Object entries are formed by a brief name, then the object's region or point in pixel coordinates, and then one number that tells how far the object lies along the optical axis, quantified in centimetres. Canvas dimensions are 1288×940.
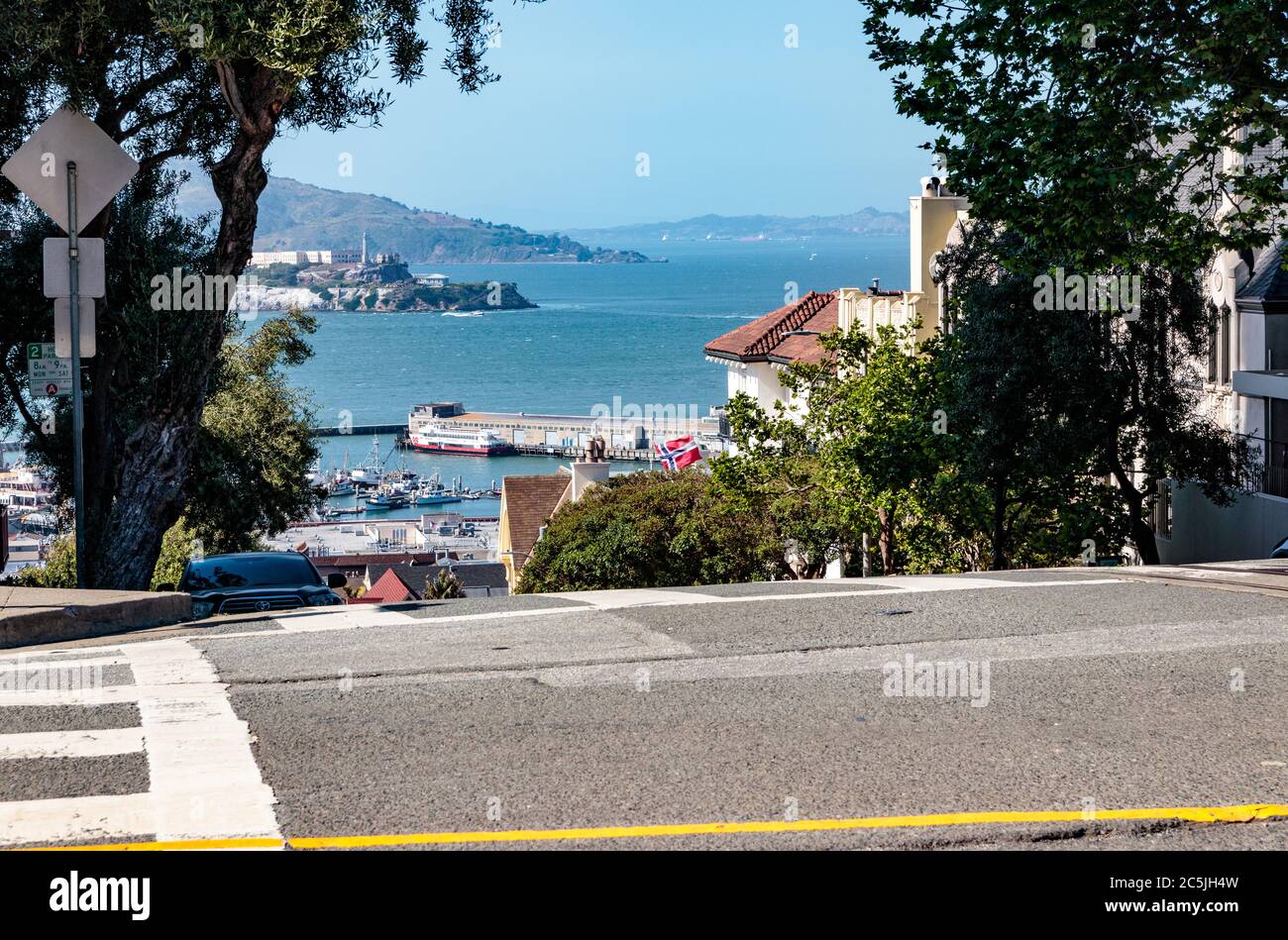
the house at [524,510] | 6097
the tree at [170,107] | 1567
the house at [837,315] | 3819
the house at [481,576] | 6116
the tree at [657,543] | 3469
